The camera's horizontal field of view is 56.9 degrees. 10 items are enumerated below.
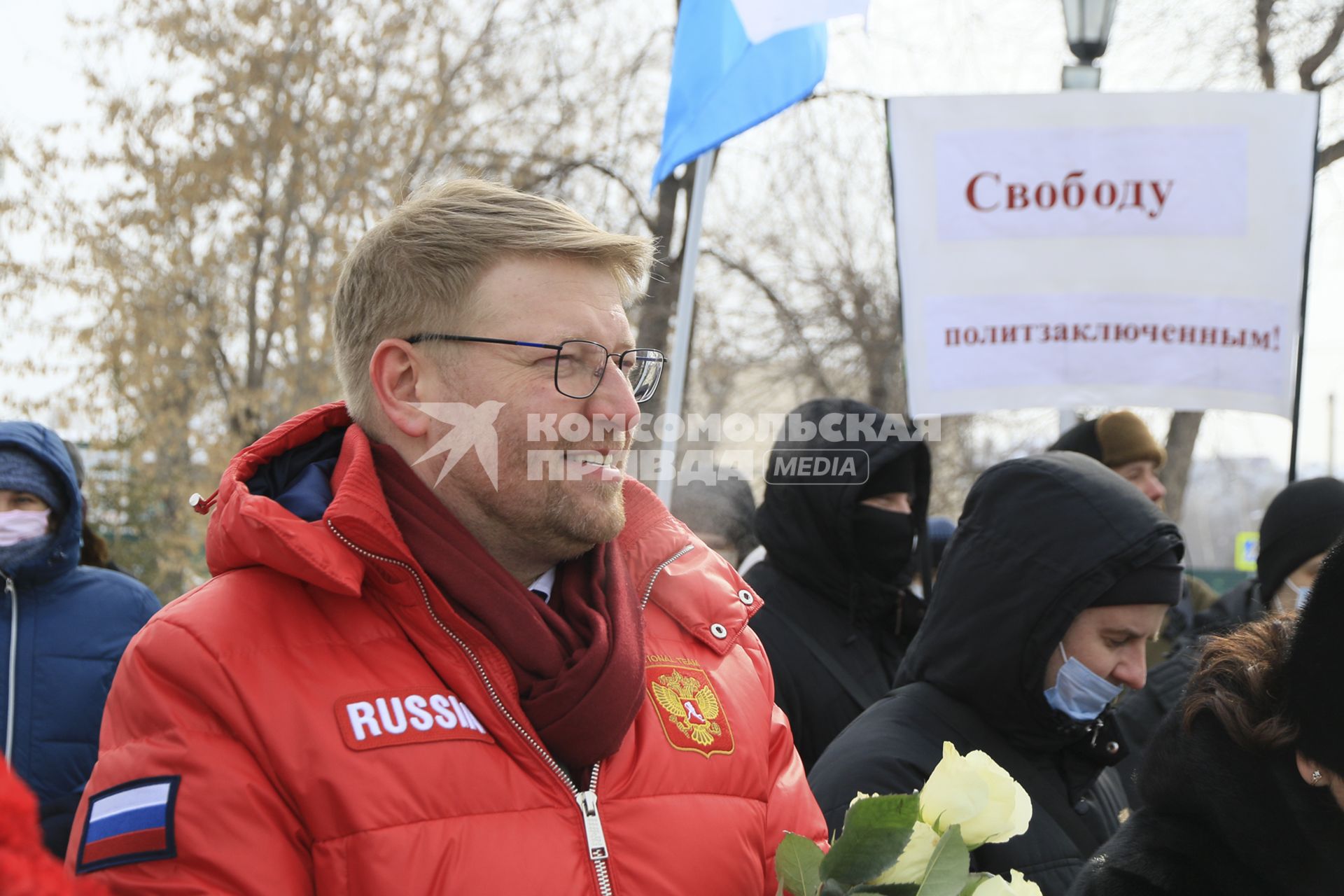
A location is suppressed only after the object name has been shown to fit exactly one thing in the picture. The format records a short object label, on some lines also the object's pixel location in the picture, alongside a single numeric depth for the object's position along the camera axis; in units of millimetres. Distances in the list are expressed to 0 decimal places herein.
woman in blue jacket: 3629
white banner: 4984
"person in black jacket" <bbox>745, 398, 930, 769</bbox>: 4008
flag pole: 5285
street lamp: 5184
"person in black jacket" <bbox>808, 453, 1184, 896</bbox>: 2641
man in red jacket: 1712
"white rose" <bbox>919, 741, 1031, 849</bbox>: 1732
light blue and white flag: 5320
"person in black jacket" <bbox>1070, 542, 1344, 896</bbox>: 1863
